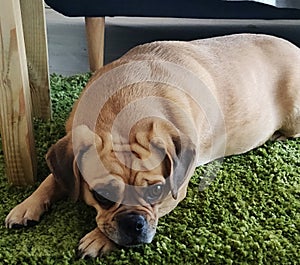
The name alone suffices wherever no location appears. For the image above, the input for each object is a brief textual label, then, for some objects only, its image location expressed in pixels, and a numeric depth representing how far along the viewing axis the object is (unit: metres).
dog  1.30
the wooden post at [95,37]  2.27
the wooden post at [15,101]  1.38
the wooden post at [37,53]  1.72
